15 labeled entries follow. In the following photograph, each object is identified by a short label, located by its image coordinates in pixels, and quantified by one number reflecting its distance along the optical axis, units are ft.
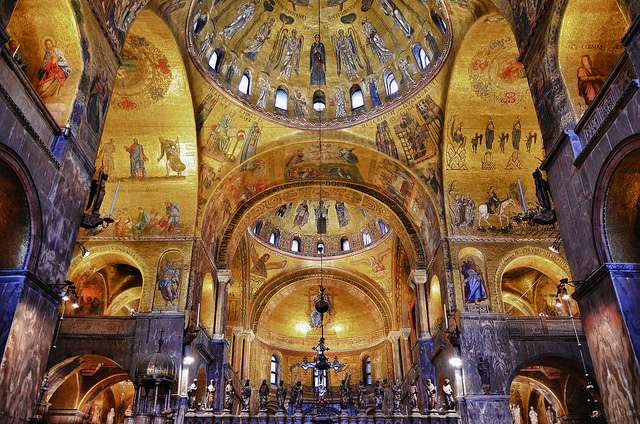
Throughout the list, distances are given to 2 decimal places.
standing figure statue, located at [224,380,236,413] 48.21
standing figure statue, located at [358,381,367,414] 47.55
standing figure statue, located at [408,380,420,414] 46.50
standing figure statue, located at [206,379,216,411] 49.67
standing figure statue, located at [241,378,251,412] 47.29
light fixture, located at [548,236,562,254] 57.42
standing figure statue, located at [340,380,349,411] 47.38
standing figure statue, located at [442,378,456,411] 48.54
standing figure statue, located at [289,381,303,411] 46.99
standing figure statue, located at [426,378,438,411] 49.03
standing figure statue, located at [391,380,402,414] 46.88
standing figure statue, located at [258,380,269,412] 47.98
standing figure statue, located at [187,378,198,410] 49.24
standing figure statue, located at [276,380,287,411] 47.00
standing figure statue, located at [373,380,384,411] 48.40
